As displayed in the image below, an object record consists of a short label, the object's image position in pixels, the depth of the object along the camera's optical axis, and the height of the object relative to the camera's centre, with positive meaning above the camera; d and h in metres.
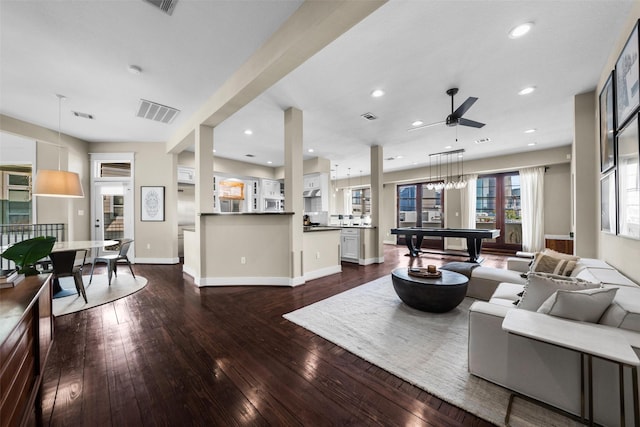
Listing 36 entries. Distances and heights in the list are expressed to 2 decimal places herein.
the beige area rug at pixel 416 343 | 1.51 -1.18
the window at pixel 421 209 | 8.87 +0.15
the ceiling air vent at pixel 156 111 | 3.90 +1.72
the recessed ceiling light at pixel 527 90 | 3.35 +1.68
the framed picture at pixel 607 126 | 2.44 +0.90
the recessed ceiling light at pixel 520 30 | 2.21 +1.67
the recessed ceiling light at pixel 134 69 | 2.91 +1.73
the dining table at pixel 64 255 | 3.32 -0.57
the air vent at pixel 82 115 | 4.18 +1.71
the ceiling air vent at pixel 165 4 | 2.03 +1.75
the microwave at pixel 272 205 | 8.15 +0.28
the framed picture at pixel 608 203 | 2.39 +0.09
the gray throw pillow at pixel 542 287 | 1.68 -0.52
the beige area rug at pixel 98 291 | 3.13 -1.17
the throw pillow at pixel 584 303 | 1.44 -0.54
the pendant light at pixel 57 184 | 3.31 +0.42
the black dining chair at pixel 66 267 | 3.32 -0.72
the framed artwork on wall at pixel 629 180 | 1.88 +0.26
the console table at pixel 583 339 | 1.07 -0.61
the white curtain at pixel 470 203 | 7.89 +0.31
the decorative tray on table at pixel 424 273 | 2.95 -0.74
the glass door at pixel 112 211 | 5.79 +0.07
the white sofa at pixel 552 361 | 1.33 -0.92
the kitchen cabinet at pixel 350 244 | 5.92 -0.77
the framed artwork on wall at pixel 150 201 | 5.88 +0.30
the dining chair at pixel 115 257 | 4.05 -0.72
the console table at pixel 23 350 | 1.03 -0.72
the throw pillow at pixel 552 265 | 2.54 -0.57
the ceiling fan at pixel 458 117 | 3.22 +1.31
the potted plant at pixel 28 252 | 1.74 -0.27
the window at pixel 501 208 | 7.42 +0.13
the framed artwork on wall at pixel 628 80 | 1.87 +1.09
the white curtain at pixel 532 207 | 6.74 +0.14
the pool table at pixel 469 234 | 5.48 -0.50
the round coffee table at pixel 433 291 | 2.70 -0.88
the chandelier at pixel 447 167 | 7.29 +1.52
